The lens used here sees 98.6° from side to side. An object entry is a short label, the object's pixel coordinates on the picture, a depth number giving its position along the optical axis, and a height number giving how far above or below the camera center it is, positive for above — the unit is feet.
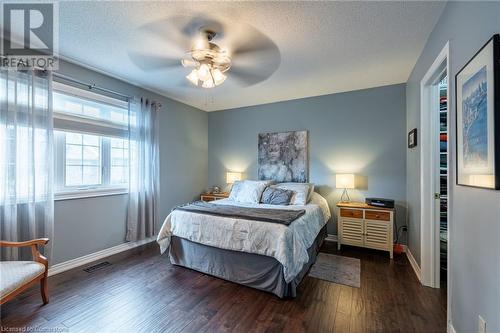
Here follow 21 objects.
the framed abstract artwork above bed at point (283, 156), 12.99 +0.62
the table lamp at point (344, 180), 10.85 -0.71
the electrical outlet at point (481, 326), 3.77 -2.82
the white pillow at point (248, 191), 11.71 -1.38
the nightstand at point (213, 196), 14.34 -2.03
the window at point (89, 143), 8.66 +1.05
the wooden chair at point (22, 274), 5.24 -2.86
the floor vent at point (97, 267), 8.59 -4.17
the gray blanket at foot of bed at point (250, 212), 7.45 -1.80
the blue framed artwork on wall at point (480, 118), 3.40 +0.87
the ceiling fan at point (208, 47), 6.41 +4.17
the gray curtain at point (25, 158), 6.99 +0.25
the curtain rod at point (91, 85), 8.41 +3.49
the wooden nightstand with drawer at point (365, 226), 9.80 -2.82
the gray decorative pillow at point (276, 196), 10.91 -1.56
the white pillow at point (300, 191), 10.85 -1.30
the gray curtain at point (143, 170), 10.77 -0.21
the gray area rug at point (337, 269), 7.85 -4.14
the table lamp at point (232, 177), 14.76 -0.75
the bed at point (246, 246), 6.78 -2.84
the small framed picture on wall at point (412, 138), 8.47 +1.18
